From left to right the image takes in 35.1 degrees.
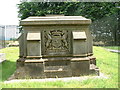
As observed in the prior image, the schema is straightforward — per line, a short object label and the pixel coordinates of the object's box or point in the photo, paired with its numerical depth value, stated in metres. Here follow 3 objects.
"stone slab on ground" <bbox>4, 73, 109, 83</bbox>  5.81
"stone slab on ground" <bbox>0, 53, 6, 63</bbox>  9.39
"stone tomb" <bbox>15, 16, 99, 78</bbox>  6.30
